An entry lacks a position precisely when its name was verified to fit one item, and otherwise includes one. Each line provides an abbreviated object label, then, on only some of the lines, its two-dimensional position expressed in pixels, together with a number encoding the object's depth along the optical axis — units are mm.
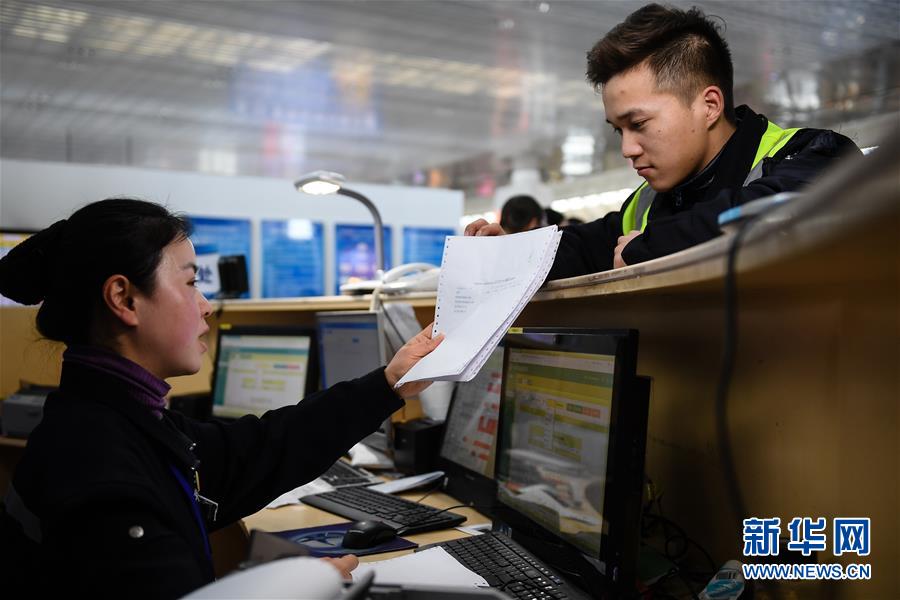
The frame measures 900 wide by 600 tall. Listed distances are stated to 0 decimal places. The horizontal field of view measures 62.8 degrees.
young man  1236
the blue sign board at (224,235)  5988
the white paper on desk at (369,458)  2195
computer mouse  1408
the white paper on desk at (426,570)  1157
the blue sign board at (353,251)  6586
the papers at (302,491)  1851
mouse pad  1402
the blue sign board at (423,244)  6812
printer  2936
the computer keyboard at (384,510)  1539
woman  874
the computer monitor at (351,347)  2170
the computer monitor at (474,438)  1654
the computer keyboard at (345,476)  2023
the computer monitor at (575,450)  1074
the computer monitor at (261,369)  2551
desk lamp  2562
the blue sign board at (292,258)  6250
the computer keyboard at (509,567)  1089
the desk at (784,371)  733
